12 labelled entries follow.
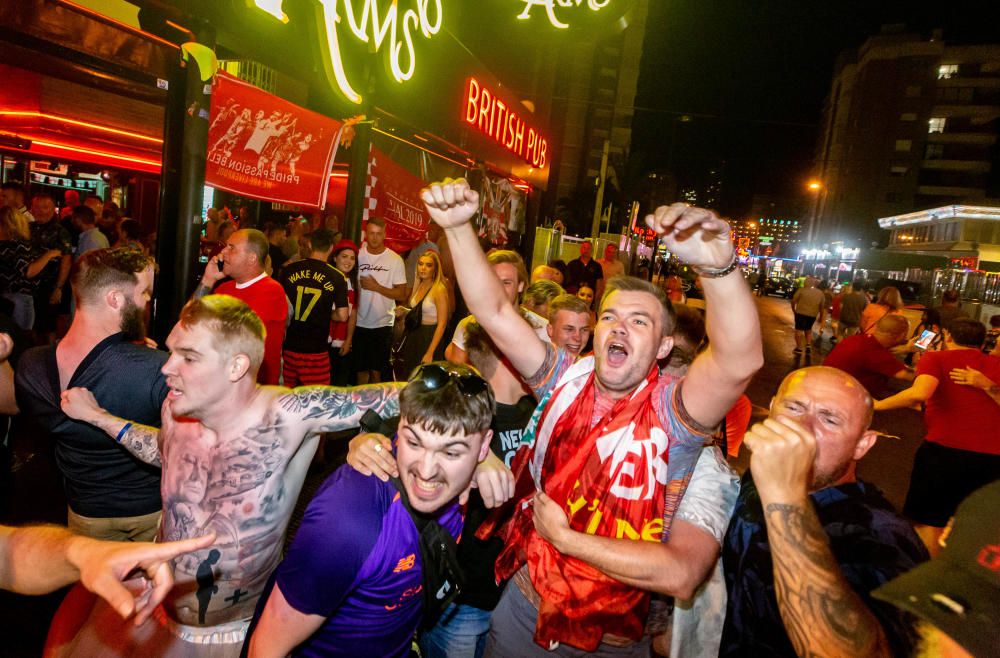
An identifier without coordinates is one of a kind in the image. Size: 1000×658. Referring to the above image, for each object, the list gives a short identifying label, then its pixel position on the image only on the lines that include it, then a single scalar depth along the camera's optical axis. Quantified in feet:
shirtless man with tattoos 7.79
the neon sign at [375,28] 20.85
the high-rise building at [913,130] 237.25
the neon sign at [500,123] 36.99
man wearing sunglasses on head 5.74
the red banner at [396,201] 26.66
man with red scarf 6.42
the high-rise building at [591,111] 67.10
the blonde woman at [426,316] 22.17
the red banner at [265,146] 17.79
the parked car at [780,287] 161.56
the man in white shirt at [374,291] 24.21
